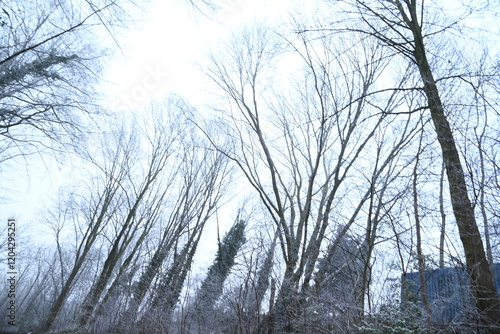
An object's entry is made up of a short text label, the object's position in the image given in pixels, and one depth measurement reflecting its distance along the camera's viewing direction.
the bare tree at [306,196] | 4.87
